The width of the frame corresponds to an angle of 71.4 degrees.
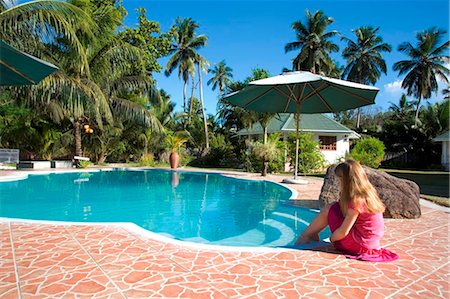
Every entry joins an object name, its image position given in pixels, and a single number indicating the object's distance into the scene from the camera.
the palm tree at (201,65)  34.91
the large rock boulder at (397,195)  5.94
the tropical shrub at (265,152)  14.32
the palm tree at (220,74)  44.34
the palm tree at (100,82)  14.63
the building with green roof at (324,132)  21.69
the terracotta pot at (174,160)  19.30
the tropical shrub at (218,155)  24.08
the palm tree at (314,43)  31.22
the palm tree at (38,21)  9.49
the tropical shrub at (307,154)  15.52
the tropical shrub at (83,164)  17.41
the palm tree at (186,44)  34.31
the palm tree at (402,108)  34.42
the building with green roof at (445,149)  22.56
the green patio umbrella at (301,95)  8.79
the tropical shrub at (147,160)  21.70
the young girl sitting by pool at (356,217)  3.45
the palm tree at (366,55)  34.84
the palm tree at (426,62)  32.16
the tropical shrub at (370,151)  16.47
